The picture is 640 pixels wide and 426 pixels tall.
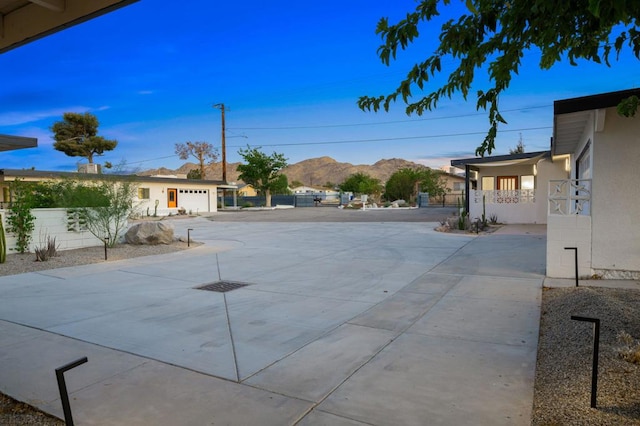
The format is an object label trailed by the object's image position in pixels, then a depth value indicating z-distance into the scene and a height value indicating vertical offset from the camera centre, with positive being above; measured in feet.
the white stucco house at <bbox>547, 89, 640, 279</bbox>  24.35 -0.60
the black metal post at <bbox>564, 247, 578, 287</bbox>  23.67 -2.98
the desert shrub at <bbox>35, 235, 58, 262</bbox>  35.06 -4.27
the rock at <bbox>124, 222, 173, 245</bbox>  46.11 -3.66
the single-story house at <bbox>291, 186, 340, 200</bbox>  211.59 +6.70
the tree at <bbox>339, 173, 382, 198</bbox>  208.54 +7.18
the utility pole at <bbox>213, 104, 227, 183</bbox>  159.49 +19.42
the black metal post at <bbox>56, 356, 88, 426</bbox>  8.81 -3.97
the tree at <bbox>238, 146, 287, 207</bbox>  162.91 +11.52
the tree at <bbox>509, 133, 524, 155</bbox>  184.65 +21.67
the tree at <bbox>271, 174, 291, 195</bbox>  167.88 +5.87
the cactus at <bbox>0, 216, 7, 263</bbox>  34.01 -3.68
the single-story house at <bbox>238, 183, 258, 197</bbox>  281.41 +5.42
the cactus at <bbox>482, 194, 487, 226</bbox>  68.18 -1.26
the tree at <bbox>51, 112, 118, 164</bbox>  189.37 +28.96
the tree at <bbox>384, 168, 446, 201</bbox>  181.57 +5.91
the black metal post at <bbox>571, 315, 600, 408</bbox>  10.30 -4.11
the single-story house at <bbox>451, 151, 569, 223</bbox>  65.21 +2.21
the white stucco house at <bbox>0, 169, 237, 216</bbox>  96.06 +2.32
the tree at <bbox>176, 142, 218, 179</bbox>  219.20 +25.24
